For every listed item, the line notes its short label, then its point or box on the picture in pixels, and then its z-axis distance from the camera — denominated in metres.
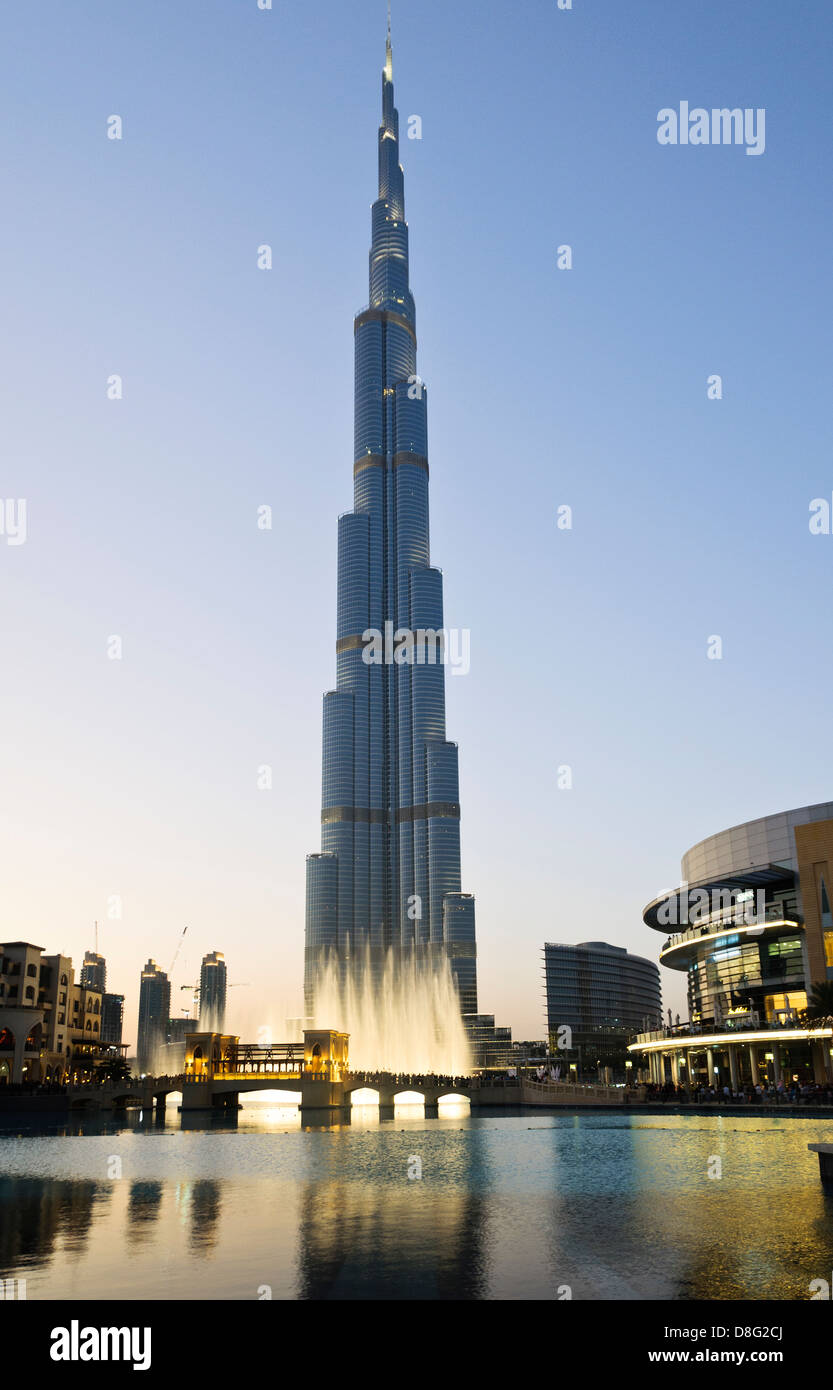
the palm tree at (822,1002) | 100.50
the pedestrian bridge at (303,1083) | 162.50
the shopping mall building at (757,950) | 115.56
